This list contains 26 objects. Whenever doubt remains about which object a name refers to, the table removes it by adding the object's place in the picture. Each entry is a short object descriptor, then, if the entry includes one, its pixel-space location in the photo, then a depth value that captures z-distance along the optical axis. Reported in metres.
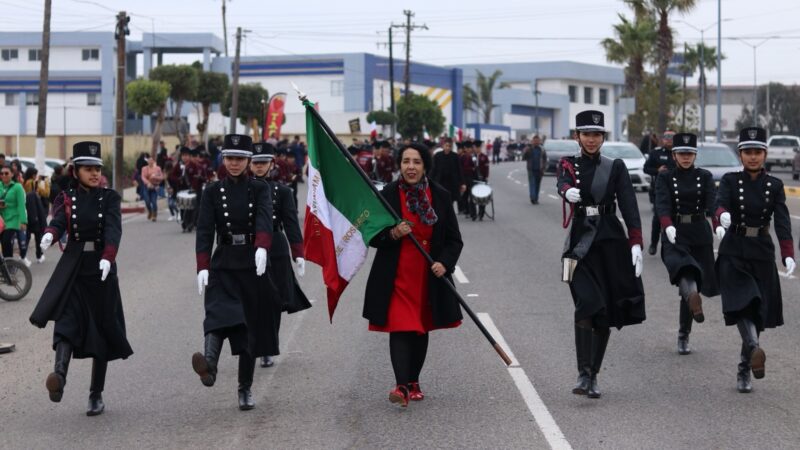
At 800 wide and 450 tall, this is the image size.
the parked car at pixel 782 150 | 59.50
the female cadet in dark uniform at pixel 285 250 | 9.76
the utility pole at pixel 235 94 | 53.06
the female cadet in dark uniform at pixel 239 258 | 8.37
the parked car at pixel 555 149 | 48.23
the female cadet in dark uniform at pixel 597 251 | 8.66
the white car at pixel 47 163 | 35.72
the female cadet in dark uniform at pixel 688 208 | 10.50
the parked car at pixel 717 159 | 30.28
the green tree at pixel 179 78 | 61.09
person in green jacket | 17.66
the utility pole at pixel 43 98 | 31.36
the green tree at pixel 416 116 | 86.25
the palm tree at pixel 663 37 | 48.75
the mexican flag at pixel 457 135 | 53.97
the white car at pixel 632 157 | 38.59
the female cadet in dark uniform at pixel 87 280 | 8.40
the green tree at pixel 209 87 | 67.38
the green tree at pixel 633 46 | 61.38
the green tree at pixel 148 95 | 58.00
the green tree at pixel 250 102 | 74.38
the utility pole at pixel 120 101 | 34.88
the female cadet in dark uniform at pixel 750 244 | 8.95
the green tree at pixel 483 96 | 114.62
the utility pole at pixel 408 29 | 82.76
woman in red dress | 8.41
